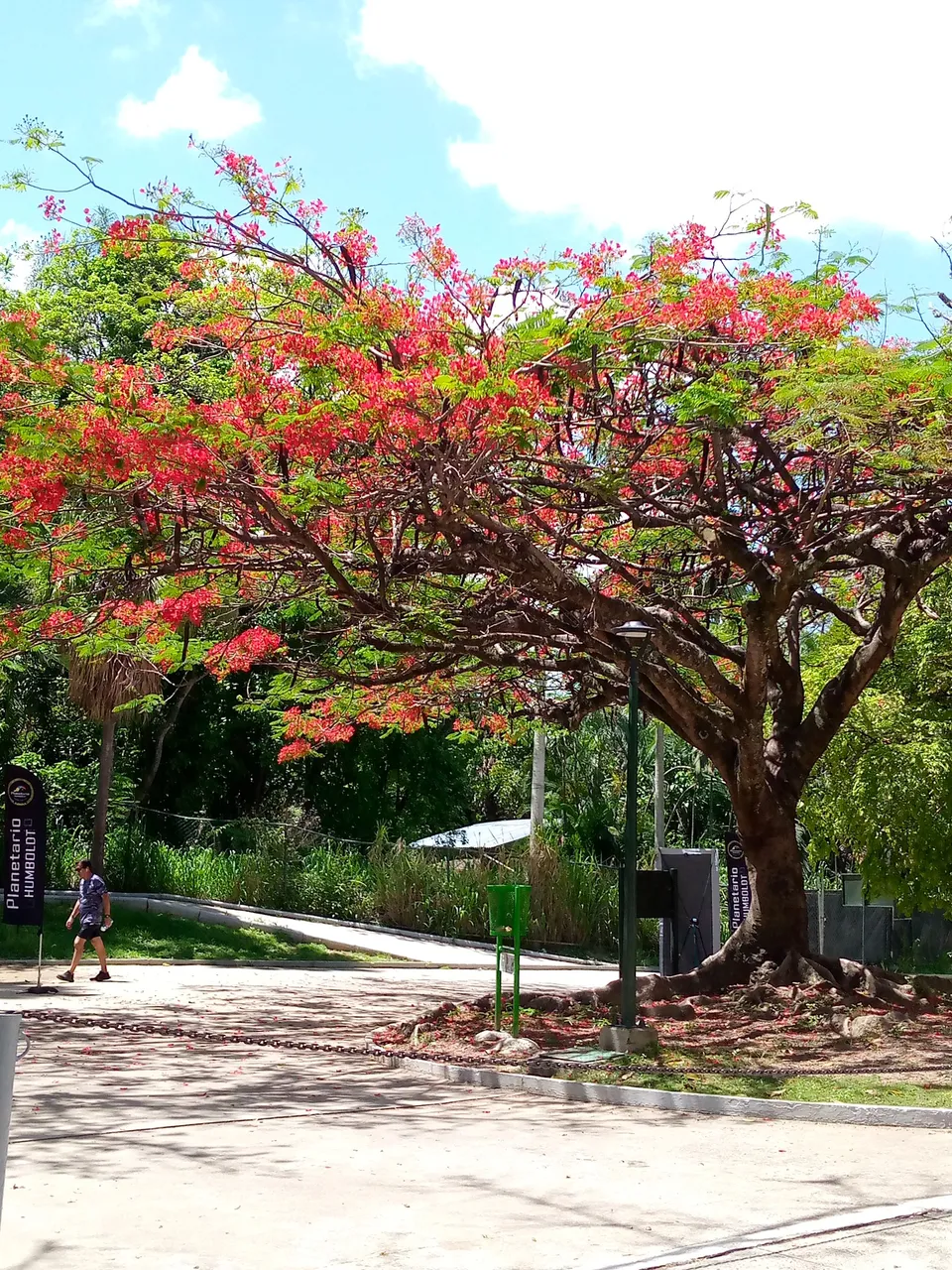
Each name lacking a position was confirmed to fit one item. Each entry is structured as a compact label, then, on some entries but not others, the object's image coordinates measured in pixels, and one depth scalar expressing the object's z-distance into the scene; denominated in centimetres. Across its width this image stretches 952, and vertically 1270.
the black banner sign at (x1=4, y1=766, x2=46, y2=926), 1802
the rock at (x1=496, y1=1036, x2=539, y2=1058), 1242
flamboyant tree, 1181
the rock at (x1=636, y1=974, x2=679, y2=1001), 1502
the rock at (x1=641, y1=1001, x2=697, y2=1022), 1423
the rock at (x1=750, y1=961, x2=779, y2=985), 1495
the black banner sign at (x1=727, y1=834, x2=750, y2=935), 2066
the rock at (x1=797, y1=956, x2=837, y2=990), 1466
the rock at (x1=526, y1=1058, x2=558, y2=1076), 1148
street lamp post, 1230
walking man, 1825
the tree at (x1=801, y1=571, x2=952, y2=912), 2086
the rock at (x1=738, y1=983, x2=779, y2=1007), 1446
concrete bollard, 419
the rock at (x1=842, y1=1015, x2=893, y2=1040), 1302
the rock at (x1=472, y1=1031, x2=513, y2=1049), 1282
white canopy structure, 3170
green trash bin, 1300
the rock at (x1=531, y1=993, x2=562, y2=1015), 1512
